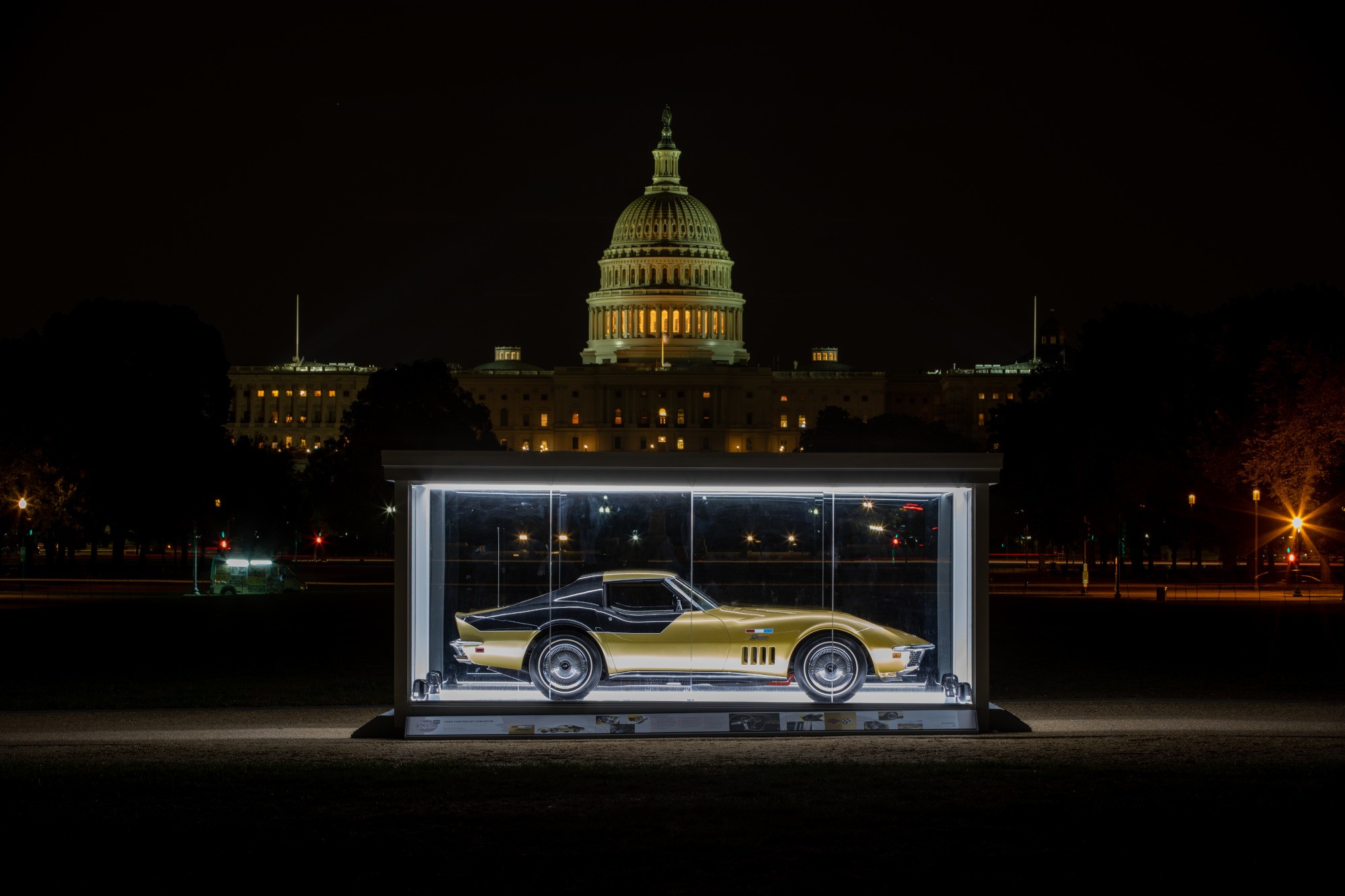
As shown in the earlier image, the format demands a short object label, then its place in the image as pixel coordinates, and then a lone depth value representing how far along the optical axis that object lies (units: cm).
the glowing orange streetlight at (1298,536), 6016
